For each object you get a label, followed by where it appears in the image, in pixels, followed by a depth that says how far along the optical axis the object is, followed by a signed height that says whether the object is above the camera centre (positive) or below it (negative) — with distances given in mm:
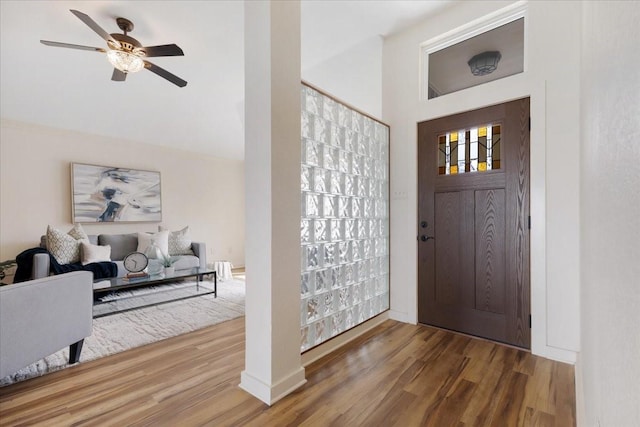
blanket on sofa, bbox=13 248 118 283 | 3244 -663
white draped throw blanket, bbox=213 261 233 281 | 5023 -995
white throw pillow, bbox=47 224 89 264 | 3643 -419
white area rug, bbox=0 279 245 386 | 2168 -1117
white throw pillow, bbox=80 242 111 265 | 3805 -534
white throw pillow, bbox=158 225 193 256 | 4875 -507
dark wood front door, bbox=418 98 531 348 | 2326 -96
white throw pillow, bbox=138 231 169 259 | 4582 -447
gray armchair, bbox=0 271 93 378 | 1618 -656
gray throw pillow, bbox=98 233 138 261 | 4414 -464
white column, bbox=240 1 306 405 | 1708 +97
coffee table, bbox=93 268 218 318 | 3254 -1108
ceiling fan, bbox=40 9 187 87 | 2428 +1432
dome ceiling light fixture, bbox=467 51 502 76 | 2543 +1351
